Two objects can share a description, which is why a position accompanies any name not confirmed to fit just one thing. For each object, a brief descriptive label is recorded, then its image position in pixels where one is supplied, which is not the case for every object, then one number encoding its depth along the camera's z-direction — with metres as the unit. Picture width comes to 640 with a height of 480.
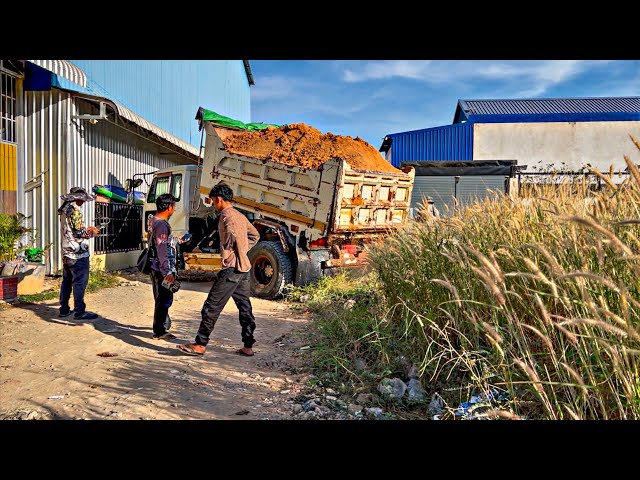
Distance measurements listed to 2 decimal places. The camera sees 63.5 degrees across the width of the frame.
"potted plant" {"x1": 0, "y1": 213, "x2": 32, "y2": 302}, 7.75
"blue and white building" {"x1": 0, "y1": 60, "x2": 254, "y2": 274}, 9.41
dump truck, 8.49
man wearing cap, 6.84
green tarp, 10.44
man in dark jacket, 6.02
